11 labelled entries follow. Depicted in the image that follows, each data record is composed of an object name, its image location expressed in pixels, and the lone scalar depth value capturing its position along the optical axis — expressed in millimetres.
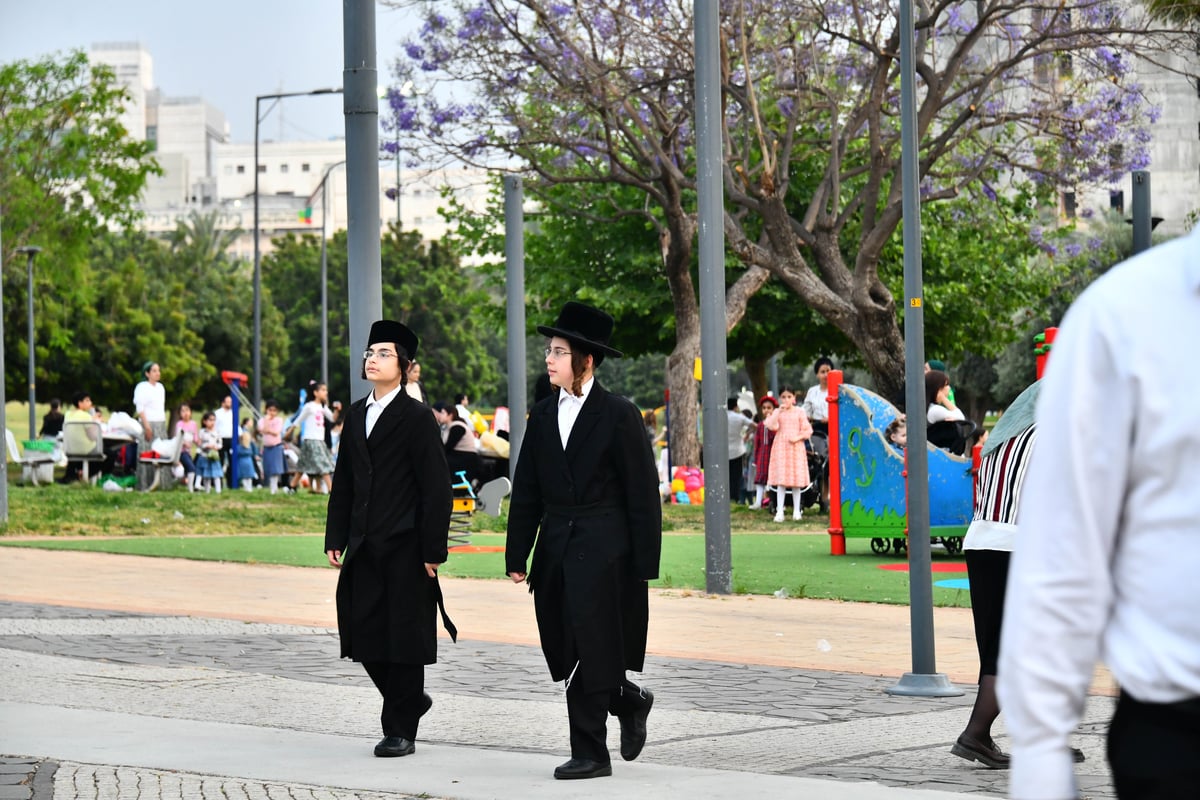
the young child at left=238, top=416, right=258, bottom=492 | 30688
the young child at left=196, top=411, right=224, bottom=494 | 28578
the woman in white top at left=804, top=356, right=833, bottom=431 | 23156
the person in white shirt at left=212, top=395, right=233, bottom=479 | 29672
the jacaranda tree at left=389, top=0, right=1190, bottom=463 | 22672
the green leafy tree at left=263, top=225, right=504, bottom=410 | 73750
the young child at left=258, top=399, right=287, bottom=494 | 27688
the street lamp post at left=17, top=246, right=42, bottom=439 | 45312
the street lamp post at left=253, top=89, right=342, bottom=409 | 43406
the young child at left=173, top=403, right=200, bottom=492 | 28172
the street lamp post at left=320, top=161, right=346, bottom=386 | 55188
